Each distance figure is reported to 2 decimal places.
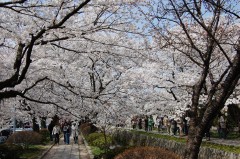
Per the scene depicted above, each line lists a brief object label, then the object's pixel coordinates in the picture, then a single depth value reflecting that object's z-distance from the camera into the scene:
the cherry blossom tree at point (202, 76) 5.81
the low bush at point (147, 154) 9.47
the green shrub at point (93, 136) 25.89
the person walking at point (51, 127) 32.90
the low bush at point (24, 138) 25.60
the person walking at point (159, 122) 36.84
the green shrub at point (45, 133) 31.98
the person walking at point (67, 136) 28.22
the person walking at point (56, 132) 28.20
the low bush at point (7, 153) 15.80
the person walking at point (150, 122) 37.11
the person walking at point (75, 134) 28.45
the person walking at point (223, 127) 23.08
